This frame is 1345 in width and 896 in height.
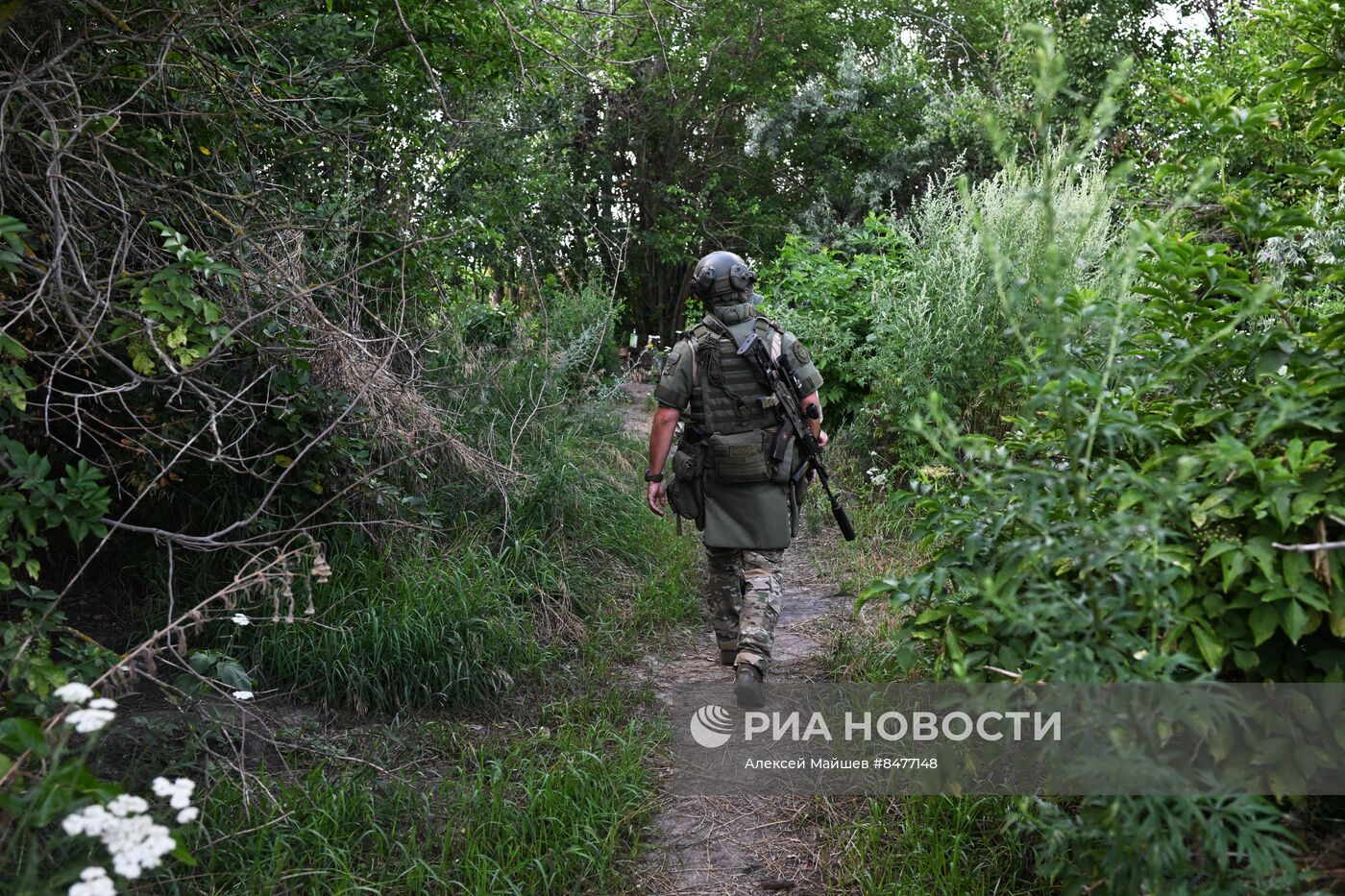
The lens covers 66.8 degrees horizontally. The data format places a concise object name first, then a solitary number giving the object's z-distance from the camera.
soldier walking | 4.52
